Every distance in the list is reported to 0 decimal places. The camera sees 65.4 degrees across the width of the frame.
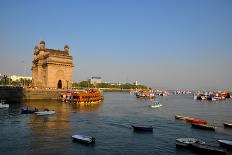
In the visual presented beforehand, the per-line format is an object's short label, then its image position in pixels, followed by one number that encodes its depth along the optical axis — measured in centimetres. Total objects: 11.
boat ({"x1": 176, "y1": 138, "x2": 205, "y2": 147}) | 2126
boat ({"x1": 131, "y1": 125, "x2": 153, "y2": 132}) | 2707
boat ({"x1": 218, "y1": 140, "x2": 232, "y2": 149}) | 2125
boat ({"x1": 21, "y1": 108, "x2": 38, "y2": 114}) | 3845
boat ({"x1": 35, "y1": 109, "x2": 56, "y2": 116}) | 3722
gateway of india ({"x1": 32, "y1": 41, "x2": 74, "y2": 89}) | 6887
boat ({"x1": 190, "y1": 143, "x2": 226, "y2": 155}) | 1941
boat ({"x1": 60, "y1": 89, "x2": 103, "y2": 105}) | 5692
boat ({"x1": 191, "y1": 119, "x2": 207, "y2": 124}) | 3288
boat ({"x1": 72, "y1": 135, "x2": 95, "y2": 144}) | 2216
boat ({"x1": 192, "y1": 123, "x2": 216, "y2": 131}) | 2845
